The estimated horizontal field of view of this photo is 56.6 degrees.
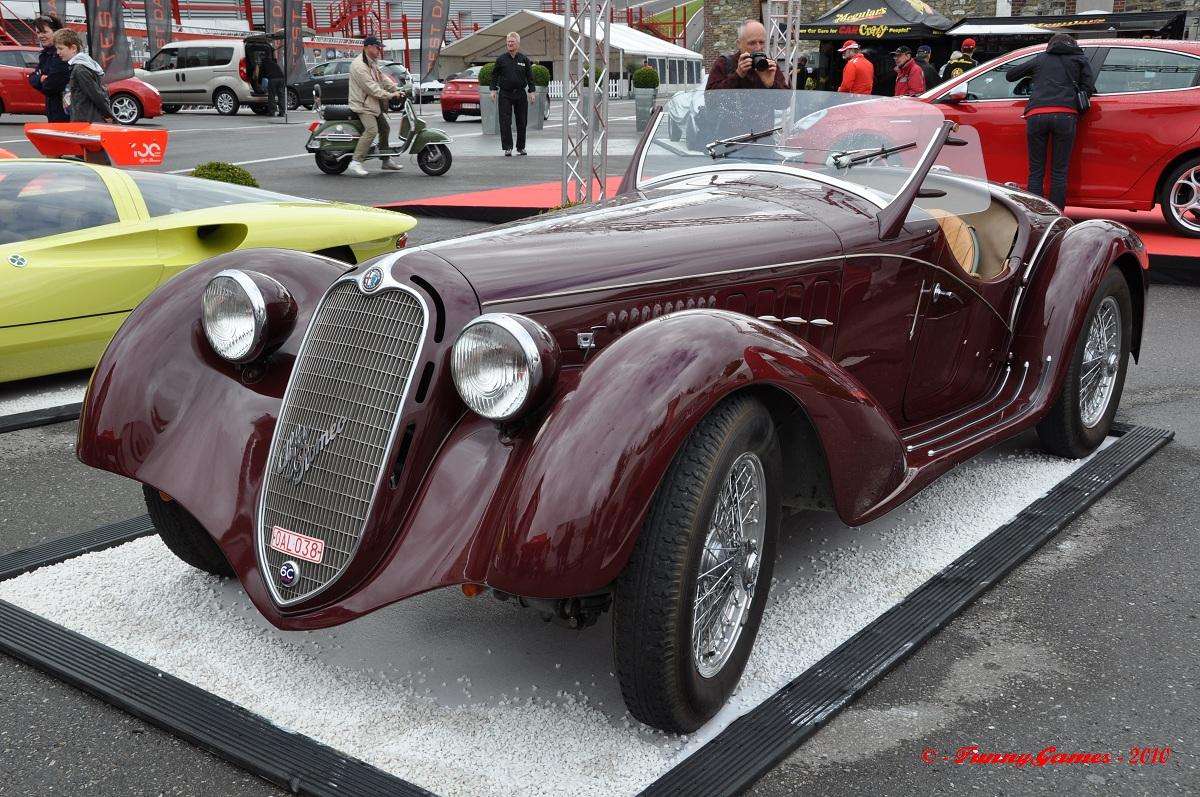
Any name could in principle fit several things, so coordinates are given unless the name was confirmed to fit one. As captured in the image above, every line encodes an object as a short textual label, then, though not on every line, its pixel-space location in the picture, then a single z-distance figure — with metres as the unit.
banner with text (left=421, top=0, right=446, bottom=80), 37.84
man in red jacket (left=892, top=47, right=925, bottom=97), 15.45
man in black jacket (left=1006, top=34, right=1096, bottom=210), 9.20
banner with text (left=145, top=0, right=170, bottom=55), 33.66
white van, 28.48
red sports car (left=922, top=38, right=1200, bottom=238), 9.30
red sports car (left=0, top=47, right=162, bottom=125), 22.70
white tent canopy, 42.16
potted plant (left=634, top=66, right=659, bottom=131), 25.53
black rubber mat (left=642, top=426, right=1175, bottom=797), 2.50
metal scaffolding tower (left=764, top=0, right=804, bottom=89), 11.75
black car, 30.66
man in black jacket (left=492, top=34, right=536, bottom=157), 17.30
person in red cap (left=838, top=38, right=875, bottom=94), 13.50
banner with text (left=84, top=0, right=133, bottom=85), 23.50
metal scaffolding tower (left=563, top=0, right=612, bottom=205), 10.15
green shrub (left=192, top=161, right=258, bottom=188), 9.20
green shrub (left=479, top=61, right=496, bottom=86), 23.48
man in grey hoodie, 9.95
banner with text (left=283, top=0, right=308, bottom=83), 27.61
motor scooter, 14.98
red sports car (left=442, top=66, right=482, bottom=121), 26.92
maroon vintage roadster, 2.43
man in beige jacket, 14.03
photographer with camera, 6.99
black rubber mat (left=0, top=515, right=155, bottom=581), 3.48
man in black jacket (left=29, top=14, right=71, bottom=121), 10.92
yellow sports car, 5.32
